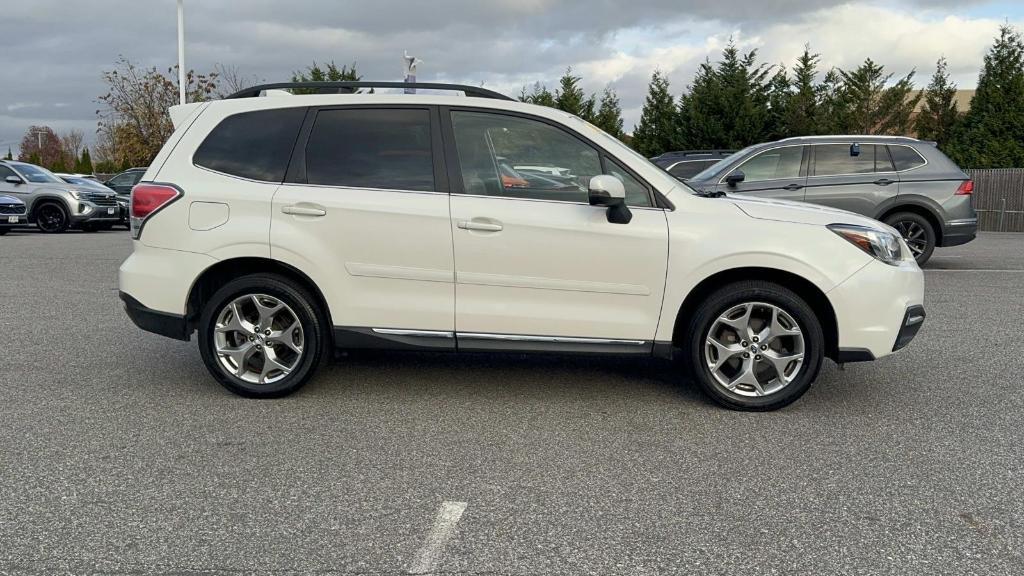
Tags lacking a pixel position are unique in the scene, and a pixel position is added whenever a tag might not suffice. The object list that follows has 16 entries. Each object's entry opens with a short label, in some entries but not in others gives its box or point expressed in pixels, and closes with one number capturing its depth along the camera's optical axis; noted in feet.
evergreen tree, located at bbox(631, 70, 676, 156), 97.71
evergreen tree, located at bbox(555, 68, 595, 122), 103.14
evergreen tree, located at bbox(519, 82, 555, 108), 99.72
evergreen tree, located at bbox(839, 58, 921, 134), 90.38
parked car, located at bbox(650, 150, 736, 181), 62.69
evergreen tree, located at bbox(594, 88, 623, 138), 104.37
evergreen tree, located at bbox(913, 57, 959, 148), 90.89
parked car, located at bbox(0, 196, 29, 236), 66.69
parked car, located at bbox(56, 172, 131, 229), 73.00
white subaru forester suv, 17.35
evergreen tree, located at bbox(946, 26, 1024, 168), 80.38
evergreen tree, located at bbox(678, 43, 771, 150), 91.30
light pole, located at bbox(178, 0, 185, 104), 87.81
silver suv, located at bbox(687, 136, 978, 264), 40.09
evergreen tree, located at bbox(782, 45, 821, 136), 91.15
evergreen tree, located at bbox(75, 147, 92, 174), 161.99
